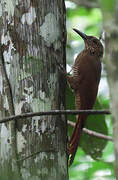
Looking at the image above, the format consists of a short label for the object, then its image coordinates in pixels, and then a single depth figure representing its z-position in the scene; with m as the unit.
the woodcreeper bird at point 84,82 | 5.77
